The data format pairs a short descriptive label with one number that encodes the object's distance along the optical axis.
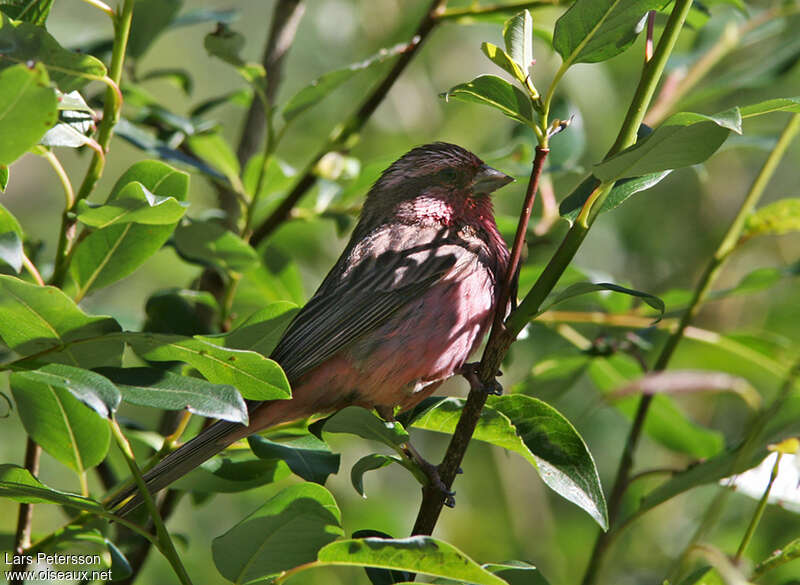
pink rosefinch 7.73
